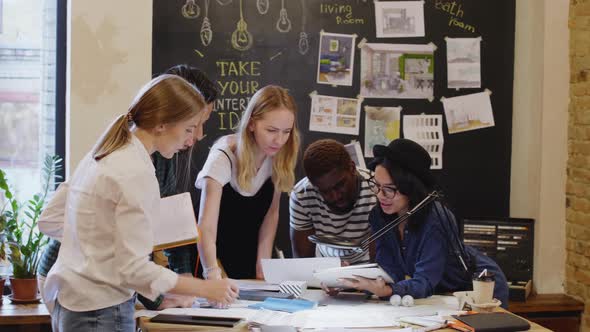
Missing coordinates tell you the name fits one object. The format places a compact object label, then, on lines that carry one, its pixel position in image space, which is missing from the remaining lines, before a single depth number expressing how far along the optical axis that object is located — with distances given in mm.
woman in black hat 2934
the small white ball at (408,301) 2836
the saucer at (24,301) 3959
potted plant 3861
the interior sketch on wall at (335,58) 4453
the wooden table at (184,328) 2518
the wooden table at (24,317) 3781
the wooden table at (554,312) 4340
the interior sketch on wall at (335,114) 4477
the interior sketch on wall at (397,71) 4527
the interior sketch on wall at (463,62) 4605
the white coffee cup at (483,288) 2764
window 4281
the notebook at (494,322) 2514
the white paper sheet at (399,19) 4520
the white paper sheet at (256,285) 3078
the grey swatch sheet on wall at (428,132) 4590
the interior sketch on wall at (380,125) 4543
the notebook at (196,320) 2562
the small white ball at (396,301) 2854
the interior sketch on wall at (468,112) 4625
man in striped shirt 3465
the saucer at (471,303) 2760
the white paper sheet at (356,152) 4520
